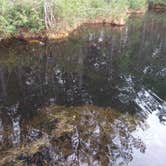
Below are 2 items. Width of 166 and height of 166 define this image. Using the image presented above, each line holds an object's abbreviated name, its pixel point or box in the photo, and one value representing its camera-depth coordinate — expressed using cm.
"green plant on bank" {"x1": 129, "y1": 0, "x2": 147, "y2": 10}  2218
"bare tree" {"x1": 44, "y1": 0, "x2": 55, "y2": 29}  1371
